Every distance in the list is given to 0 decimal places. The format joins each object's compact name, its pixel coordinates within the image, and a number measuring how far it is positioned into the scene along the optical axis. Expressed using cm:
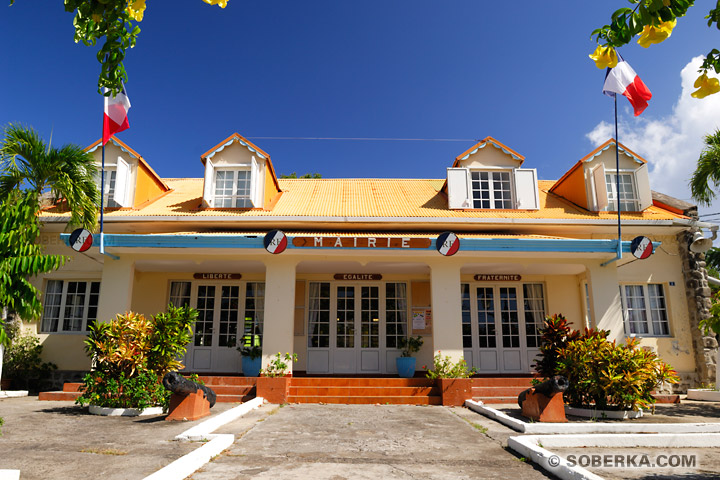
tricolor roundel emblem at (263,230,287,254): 1080
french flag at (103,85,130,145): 1102
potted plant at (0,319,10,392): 1052
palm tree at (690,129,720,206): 1153
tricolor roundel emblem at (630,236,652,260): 1095
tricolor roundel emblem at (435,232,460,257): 1093
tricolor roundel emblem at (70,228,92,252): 1069
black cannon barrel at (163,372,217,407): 756
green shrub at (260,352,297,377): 1089
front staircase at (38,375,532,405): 1044
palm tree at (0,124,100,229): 988
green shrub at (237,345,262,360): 1220
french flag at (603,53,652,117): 1043
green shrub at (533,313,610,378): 941
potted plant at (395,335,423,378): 1249
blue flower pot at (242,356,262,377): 1218
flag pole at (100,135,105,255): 1098
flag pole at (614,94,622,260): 1108
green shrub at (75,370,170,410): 862
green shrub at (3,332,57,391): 1173
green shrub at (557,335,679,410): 838
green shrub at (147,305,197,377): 909
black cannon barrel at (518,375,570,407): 766
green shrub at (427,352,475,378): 1078
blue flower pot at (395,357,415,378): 1248
